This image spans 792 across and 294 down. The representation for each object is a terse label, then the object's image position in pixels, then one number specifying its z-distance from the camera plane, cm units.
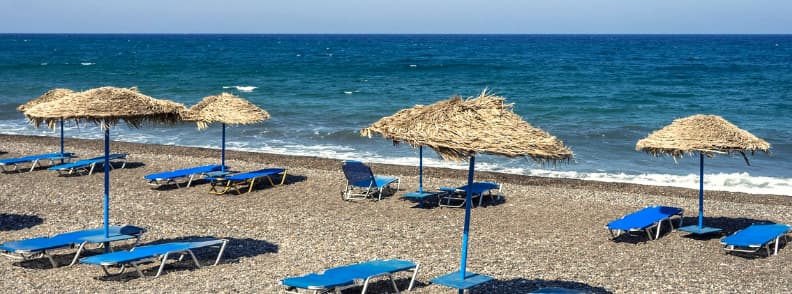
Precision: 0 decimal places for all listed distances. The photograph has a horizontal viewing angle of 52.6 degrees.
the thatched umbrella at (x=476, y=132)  636
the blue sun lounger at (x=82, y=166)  1495
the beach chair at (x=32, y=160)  1527
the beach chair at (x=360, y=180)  1314
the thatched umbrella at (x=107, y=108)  815
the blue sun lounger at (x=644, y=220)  1032
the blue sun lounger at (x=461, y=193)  1282
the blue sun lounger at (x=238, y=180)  1348
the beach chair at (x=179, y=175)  1383
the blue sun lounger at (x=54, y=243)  859
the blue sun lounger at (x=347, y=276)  742
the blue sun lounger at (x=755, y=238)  962
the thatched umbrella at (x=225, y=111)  1367
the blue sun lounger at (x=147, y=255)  813
